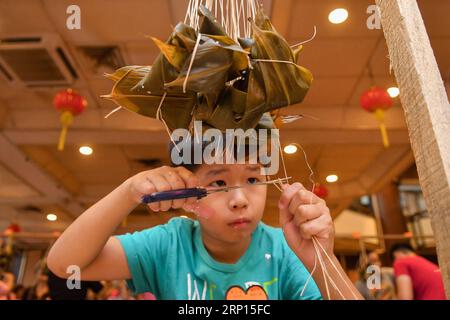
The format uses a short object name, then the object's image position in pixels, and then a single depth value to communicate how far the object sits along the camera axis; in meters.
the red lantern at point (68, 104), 3.09
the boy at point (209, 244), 0.69
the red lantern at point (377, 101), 3.00
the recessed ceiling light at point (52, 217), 7.04
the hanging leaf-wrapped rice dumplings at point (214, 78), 0.59
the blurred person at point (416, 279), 2.54
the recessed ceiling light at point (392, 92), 3.59
